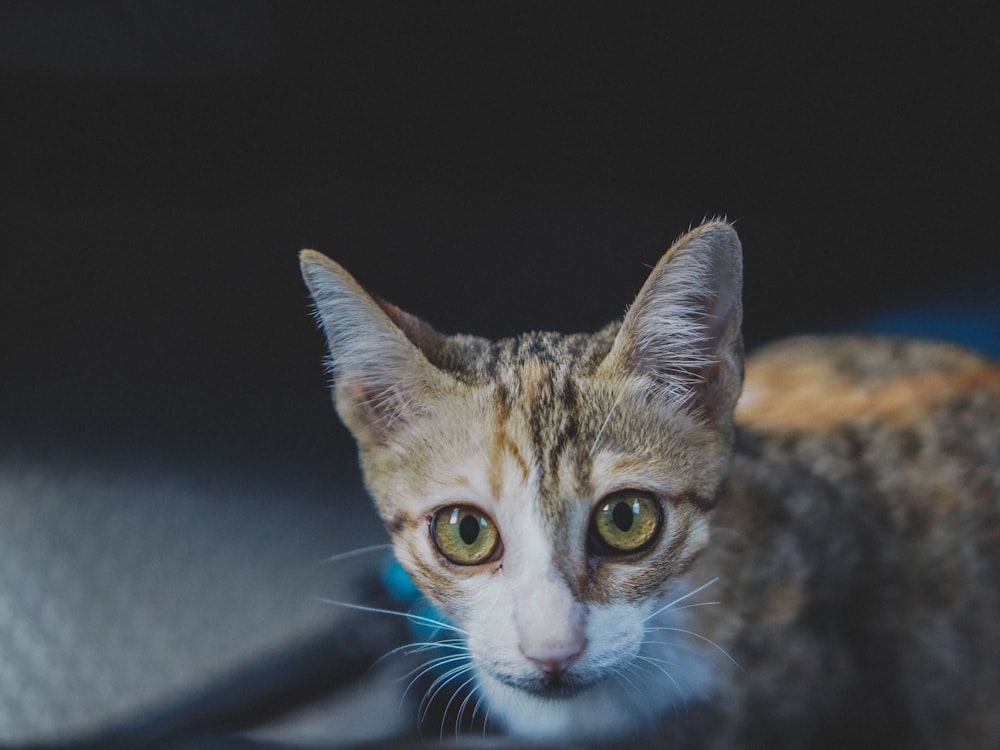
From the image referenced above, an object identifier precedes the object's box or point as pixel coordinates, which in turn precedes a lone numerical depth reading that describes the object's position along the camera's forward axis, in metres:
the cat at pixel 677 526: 0.32
